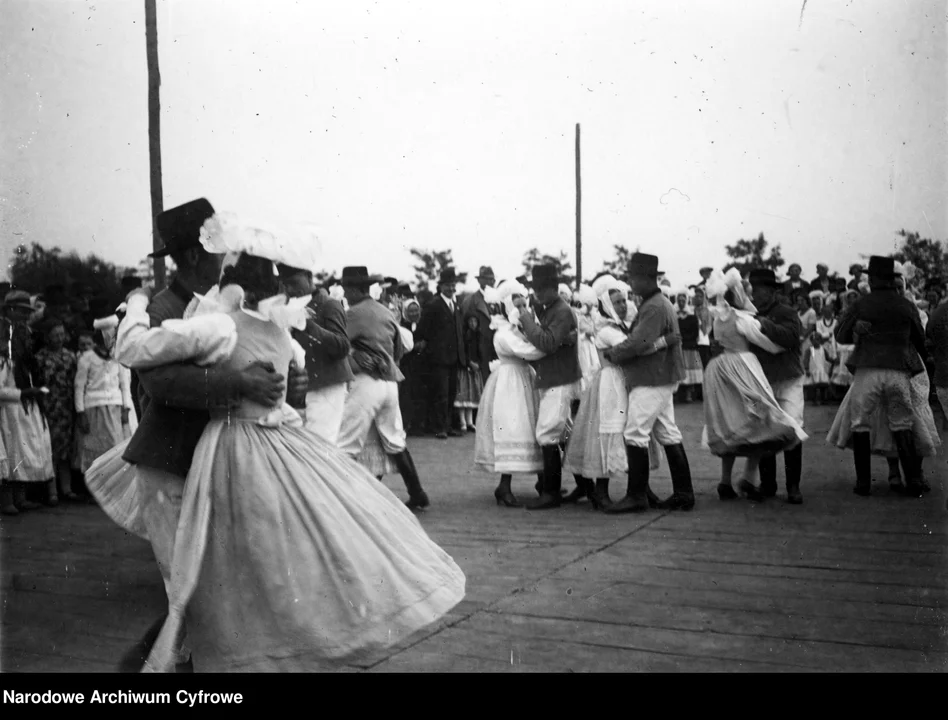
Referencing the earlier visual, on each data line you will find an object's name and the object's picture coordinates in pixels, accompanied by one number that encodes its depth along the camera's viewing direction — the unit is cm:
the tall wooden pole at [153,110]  620
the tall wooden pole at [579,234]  1015
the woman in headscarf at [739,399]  826
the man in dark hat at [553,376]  852
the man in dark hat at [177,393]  375
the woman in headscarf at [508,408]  866
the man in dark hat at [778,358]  841
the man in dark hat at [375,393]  812
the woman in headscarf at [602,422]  829
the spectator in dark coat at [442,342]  1467
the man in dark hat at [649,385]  806
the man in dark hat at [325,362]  744
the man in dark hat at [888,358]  842
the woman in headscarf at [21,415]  818
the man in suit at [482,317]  1516
